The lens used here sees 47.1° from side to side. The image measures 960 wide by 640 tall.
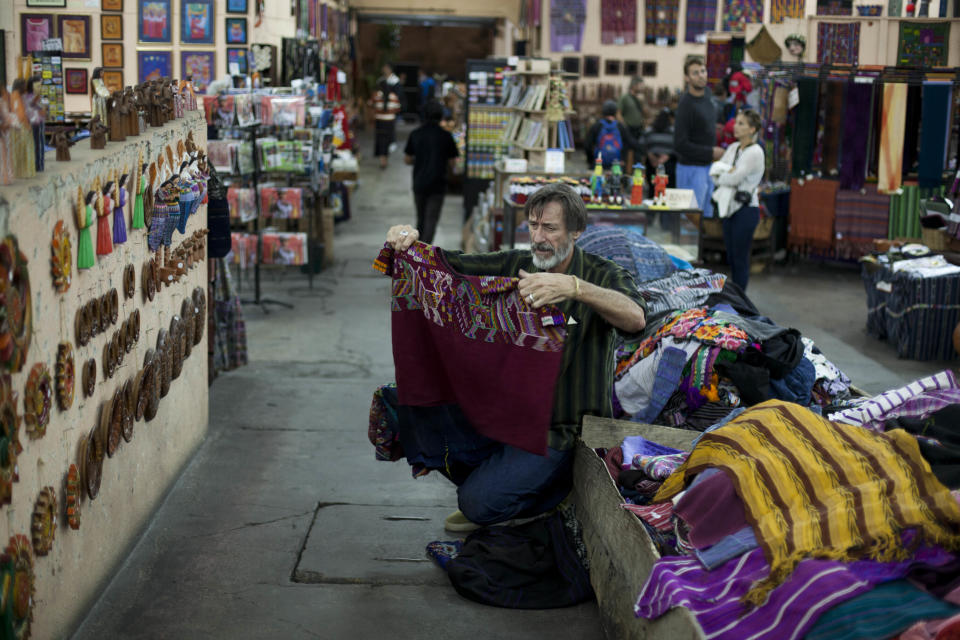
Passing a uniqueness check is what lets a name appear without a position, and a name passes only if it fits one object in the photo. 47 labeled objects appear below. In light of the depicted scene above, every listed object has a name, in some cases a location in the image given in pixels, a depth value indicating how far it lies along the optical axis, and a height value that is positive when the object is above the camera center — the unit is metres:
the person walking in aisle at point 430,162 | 11.16 -0.27
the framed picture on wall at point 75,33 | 10.52 +0.87
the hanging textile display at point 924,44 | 10.36 +0.99
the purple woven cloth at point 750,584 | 3.00 -1.25
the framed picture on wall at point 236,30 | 10.64 +0.95
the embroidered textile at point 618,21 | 19.58 +2.11
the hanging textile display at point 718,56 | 15.71 +1.24
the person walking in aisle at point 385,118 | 20.08 +0.30
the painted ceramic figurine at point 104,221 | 3.92 -0.34
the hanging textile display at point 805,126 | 10.88 +0.20
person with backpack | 13.52 +0.07
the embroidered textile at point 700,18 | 19.56 +2.21
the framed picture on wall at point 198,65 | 10.68 +0.62
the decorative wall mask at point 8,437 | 3.03 -0.87
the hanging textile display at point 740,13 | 19.23 +2.28
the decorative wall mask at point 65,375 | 3.59 -0.81
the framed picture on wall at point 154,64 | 10.61 +0.61
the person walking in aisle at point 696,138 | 10.91 +0.05
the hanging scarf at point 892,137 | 10.34 +0.11
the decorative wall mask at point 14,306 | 2.99 -0.51
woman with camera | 8.84 -0.36
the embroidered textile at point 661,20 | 19.59 +2.15
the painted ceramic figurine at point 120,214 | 4.14 -0.33
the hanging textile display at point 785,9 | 16.62 +2.11
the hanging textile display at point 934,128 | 10.15 +0.20
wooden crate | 3.36 -1.34
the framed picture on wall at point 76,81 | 10.76 +0.43
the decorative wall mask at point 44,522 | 3.40 -1.22
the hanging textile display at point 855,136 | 10.63 +0.11
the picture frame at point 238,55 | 10.66 +0.72
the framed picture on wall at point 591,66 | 19.86 +1.32
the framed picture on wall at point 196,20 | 10.58 +1.03
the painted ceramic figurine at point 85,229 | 3.70 -0.35
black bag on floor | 4.24 -1.67
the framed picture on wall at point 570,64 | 19.84 +1.35
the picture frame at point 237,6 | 10.61 +1.18
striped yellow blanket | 3.16 -1.01
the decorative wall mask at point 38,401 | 3.29 -0.83
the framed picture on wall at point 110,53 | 10.59 +0.70
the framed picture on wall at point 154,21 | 10.52 +1.01
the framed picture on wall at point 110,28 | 10.54 +0.93
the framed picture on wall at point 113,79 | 10.62 +0.46
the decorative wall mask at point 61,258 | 3.48 -0.42
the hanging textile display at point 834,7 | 14.88 +1.89
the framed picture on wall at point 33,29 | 10.45 +0.90
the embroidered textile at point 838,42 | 10.63 +1.01
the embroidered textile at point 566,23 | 19.56 +2.04
